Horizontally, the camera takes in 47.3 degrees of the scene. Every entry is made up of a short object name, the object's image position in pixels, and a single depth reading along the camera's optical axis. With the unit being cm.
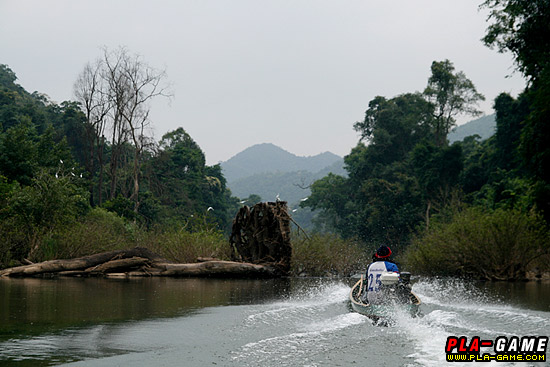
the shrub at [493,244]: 2911
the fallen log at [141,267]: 3042
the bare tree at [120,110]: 5547
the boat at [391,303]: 1347
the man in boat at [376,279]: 1425
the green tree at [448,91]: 6731
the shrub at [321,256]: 3497
